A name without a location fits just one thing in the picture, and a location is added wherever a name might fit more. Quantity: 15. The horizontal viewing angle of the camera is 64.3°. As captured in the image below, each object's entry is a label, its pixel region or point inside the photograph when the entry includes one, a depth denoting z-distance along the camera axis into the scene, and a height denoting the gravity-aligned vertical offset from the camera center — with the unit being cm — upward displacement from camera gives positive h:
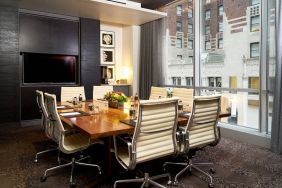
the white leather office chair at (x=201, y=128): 237 -46
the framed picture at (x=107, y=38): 675 +147
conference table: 208 -39
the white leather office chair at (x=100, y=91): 488 -10
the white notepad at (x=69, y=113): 292 -36
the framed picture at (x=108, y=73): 679 +42
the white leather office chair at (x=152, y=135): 200 -45
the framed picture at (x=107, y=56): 678 +93
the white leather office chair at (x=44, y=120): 291 -46
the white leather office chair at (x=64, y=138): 247 -63
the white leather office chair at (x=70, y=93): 449 -13
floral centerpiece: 347 -19
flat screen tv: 550 +46
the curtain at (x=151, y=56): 611 +87
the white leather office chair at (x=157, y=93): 429 -12
